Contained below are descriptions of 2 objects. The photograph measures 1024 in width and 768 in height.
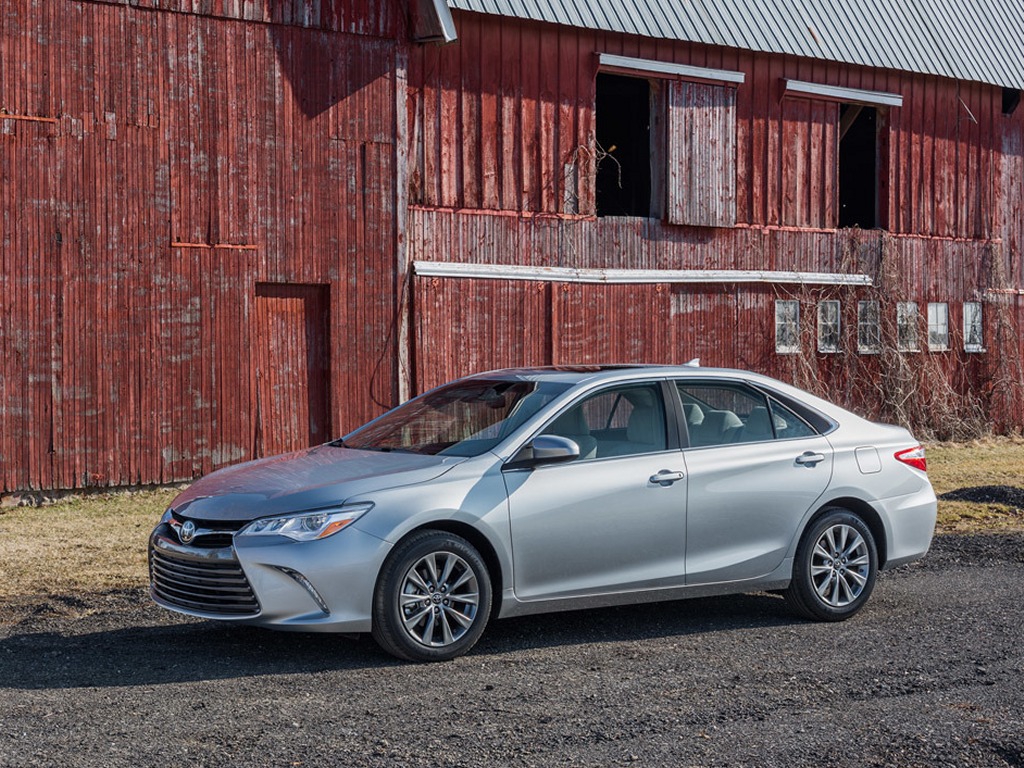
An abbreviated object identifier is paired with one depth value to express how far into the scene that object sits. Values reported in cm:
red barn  1449
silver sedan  665
